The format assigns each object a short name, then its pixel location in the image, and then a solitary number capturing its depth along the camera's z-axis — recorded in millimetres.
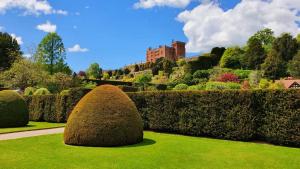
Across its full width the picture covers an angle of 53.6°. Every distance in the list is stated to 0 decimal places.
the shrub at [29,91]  32688
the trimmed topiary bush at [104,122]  10227
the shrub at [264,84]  33362
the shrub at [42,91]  30261
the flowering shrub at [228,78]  39812
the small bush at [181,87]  35269
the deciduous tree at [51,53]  50250
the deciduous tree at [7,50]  52712
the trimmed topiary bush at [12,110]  18391
